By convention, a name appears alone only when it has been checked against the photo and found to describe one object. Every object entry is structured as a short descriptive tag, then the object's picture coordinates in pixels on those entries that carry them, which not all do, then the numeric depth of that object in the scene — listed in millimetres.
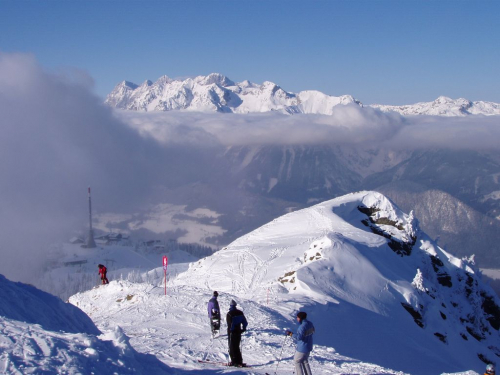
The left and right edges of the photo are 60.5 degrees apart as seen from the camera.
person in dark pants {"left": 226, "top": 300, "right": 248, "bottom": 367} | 13031
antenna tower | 172250
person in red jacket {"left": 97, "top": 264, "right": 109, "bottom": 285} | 29634
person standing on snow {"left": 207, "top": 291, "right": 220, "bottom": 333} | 16716
